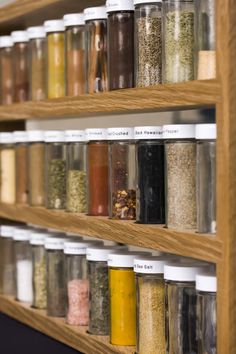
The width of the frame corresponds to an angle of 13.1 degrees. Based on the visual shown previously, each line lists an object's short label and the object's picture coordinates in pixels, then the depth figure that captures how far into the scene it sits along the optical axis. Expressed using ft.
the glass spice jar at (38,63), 5.25
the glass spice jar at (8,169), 5.54
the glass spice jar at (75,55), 4.85
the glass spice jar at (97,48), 4.58
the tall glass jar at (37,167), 5.22
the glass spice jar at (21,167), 5.39
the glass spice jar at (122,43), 4.38
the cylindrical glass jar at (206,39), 3.87
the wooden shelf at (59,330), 4.47
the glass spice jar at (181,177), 4.02
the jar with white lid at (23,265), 5.42
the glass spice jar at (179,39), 4.04
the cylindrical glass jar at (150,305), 4.17
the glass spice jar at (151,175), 4.20
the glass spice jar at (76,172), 4.82
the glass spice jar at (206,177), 3.86
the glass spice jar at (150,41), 4.22
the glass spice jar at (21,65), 5.43
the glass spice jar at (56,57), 5.05
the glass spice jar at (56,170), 5.03
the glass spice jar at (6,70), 5.56
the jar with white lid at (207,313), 3.86
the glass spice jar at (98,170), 4.59
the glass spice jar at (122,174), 4.43
